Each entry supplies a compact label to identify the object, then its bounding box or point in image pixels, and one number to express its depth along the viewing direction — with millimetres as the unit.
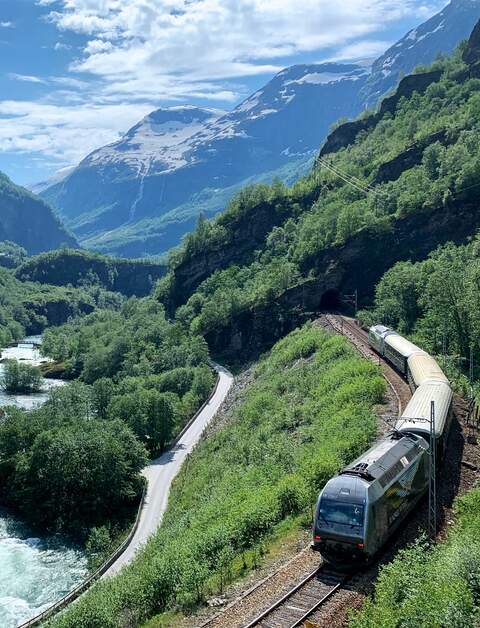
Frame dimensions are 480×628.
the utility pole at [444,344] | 58494
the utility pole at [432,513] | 25672
